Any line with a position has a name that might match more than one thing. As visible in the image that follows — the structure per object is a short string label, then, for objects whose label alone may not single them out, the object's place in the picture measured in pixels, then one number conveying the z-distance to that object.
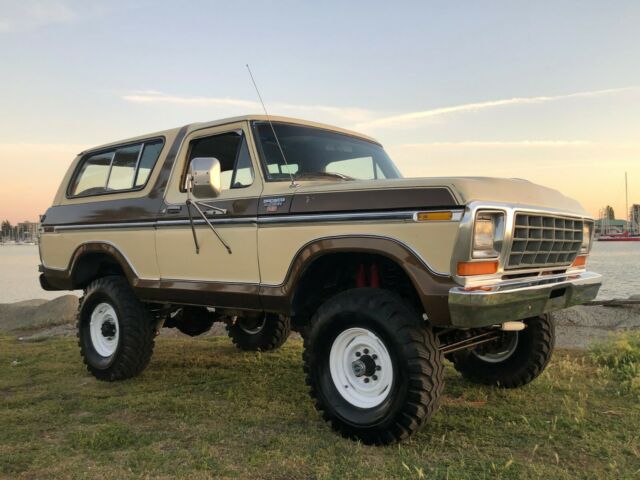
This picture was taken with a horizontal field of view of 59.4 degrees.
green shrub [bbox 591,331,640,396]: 5.03
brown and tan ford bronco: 3.52
